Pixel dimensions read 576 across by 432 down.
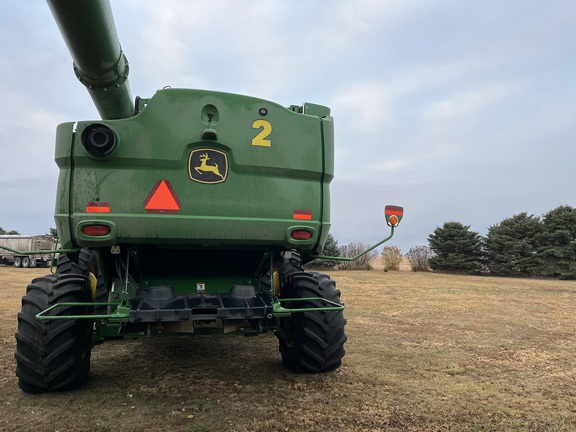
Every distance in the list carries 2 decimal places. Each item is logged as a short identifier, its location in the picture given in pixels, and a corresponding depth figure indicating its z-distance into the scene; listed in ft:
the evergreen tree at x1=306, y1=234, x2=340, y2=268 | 83.25
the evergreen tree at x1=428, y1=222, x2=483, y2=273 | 84.43
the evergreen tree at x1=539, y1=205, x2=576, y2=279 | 78.17
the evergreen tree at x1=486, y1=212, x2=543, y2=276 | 81.71
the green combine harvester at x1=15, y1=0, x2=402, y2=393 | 12.16
